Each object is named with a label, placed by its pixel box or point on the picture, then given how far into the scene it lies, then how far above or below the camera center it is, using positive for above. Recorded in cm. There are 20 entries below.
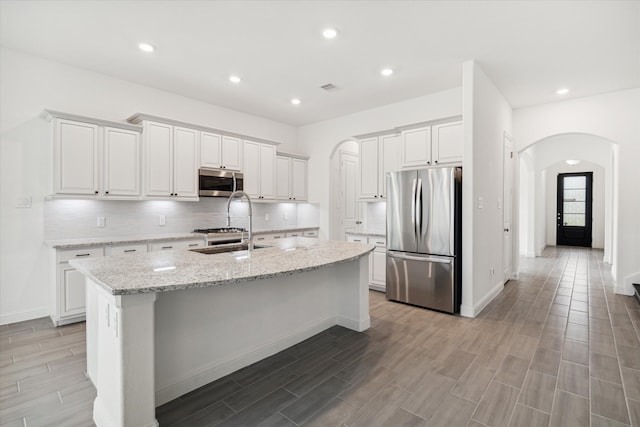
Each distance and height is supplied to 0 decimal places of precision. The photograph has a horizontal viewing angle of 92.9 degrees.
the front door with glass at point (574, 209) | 970 +10
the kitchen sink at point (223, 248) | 281 -35
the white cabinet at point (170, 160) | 412 +74
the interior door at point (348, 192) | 656 +43
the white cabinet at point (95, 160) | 349 +64
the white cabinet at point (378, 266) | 473 -84
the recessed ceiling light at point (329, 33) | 299 +179
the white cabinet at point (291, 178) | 591 +68
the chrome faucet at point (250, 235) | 278 -21
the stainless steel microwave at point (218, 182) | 464 +48
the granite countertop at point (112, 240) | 335 -33
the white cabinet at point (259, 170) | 529 +76
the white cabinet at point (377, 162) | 495 +83
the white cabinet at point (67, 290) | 331 -86
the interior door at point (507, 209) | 507 +5
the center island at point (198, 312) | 159 -74
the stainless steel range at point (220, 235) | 444 -34
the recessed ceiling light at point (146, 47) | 325 +179
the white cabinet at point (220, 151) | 468 +98
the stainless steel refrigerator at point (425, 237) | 375 -33
